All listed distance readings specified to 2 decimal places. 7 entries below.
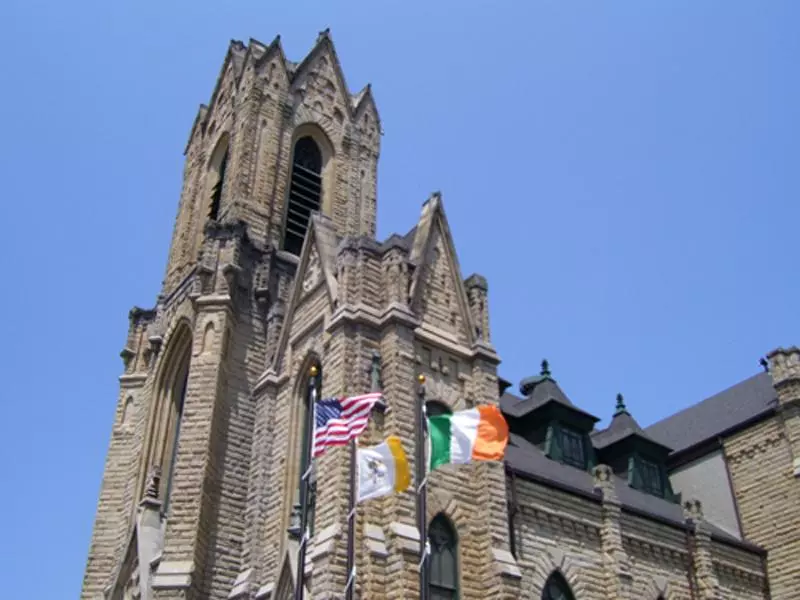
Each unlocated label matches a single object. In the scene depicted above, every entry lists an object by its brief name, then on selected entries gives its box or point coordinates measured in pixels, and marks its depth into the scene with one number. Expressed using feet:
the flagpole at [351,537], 48.67
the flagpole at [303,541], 47.96
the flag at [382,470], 52.06
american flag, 53.21
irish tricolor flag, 53.26
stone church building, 63.41
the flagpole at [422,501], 47.91
